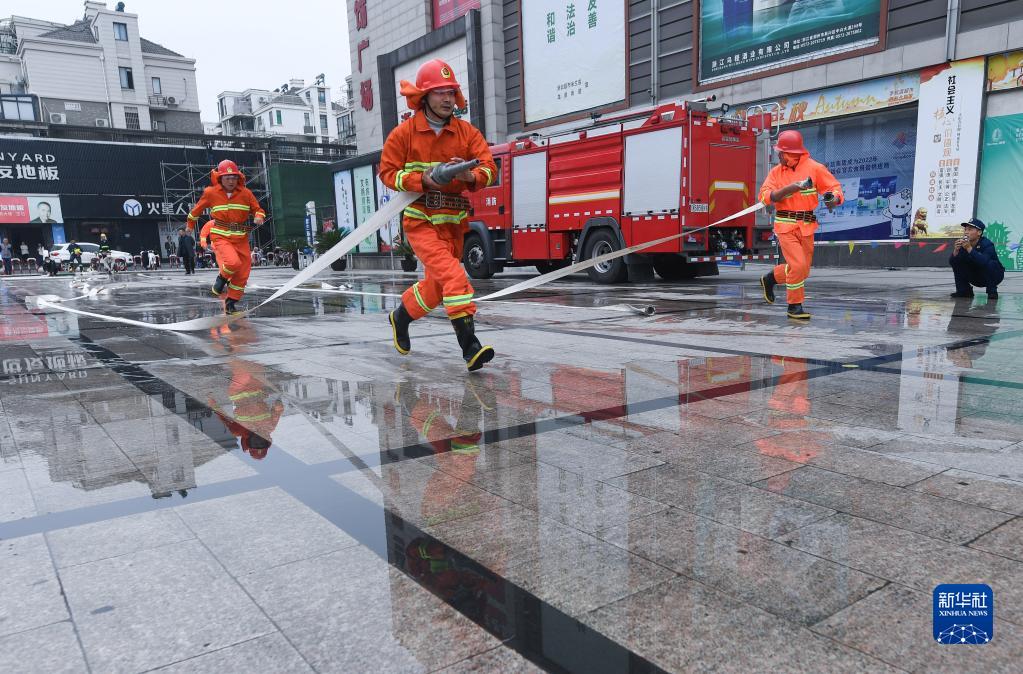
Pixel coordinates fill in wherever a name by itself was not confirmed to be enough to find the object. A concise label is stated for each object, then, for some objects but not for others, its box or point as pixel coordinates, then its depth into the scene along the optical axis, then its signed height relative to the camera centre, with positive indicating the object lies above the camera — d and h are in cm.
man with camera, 898 -59
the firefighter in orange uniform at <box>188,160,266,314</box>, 887 +20
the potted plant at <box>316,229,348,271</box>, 2606 -28
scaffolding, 4088 +276
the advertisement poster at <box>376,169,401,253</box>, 2304 +8
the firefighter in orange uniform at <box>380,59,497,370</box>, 492 +36
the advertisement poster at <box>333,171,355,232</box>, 2945 +133
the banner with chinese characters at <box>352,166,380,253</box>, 2805 +133
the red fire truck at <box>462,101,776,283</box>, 1230 +61
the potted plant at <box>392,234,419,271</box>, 2228 -74
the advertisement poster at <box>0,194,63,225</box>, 3672 +163
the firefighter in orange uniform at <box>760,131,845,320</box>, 734 +18
